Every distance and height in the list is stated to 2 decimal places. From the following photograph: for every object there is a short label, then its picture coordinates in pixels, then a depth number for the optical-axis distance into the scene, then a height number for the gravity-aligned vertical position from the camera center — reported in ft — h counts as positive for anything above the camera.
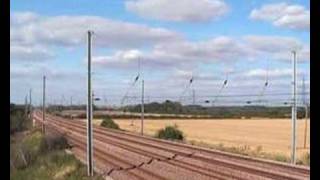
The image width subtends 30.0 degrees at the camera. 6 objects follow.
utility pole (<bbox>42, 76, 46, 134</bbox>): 222.28 -1.58
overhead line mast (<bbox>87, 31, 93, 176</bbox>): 86.16 -3.22
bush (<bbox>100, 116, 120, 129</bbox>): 293.33 -13.47
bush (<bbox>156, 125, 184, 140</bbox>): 206.93 -12.83
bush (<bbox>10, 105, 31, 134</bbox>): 302.94 -14.14
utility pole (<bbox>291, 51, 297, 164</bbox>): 101.90 -3.89
